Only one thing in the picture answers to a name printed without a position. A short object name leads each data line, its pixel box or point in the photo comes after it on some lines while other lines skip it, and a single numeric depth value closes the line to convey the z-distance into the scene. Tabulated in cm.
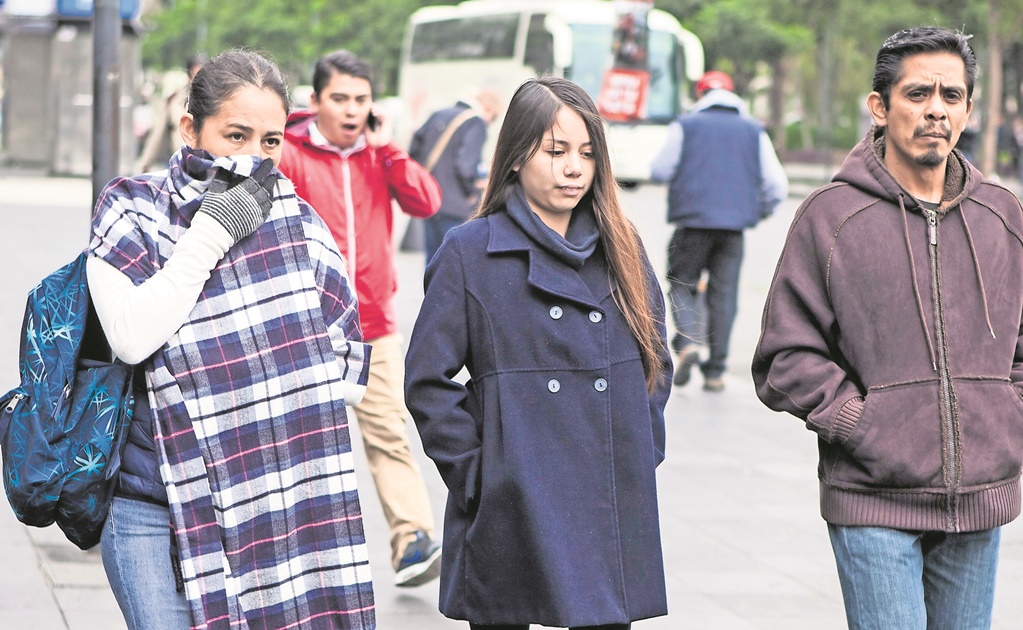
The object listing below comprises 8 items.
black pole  1144
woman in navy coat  620
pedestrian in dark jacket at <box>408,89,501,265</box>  2303
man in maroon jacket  632
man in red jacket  1024
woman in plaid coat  577
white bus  6078
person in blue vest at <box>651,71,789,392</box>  1894
